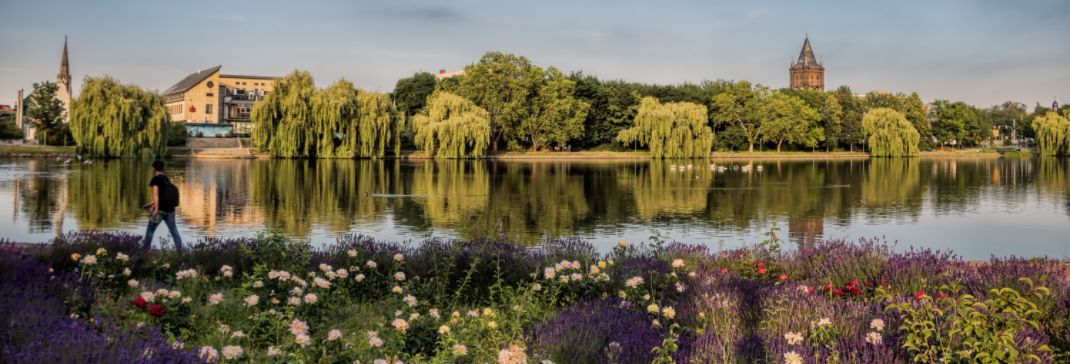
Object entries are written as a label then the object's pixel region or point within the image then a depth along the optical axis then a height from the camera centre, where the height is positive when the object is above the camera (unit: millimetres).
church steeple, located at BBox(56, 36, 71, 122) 132375 +14972
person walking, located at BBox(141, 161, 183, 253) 13445 -521
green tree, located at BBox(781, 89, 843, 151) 98188 +6597
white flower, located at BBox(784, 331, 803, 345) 4512 -978
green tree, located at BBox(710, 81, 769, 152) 92625 +7001
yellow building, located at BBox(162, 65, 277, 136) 127438 +11000
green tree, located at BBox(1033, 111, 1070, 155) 88062 +3676
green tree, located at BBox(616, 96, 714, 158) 77375 +3616
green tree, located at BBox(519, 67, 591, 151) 82312 +5440
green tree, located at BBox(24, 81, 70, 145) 84188 +6095
